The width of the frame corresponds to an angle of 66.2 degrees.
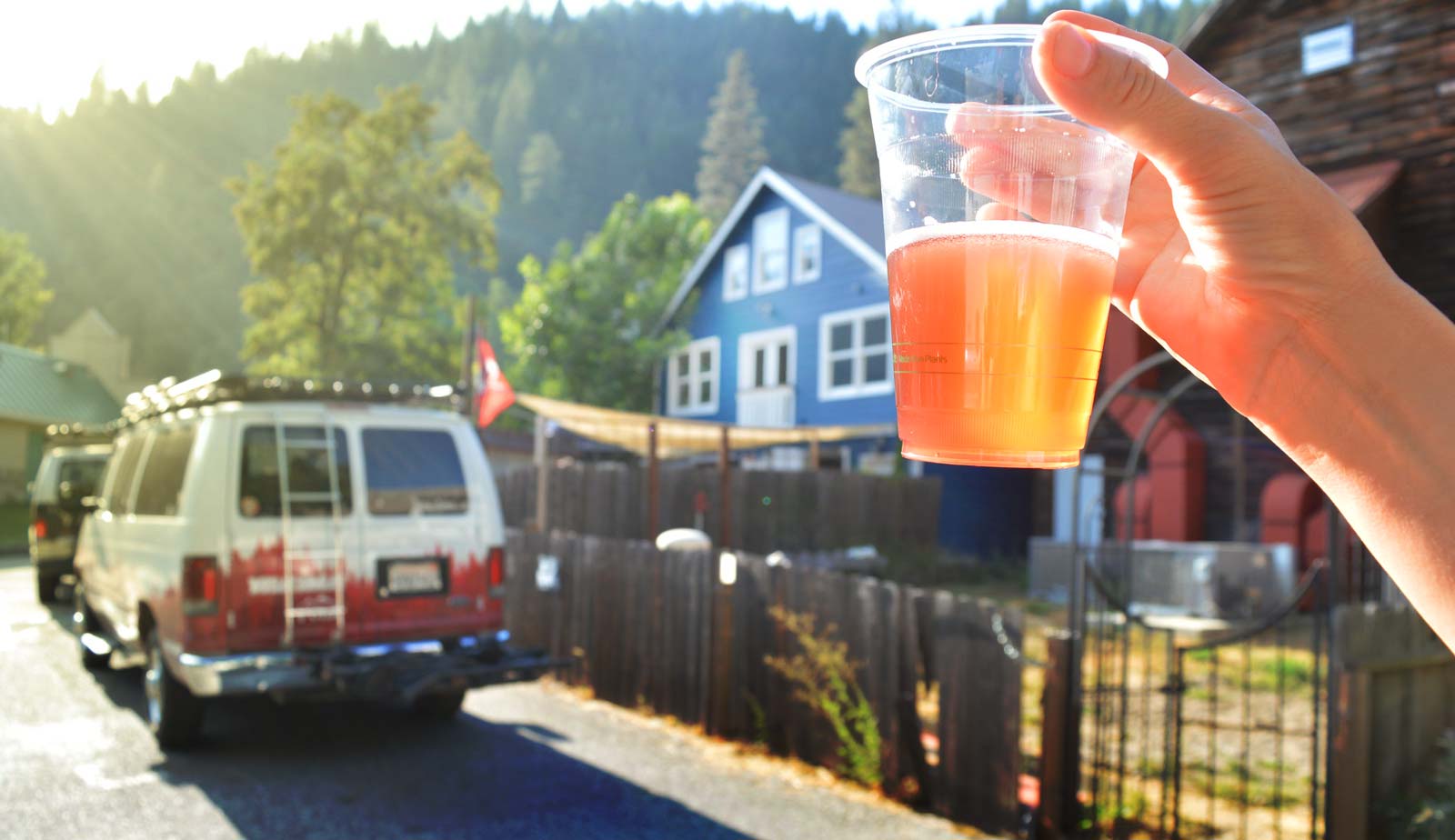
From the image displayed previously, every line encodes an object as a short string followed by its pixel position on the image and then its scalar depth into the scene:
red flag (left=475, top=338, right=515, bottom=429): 12.28
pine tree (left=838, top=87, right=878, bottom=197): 65.00
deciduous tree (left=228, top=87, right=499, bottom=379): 30.05
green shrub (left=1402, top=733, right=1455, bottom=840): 4.13
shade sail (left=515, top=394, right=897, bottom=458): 14.73
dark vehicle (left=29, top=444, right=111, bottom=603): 14.56
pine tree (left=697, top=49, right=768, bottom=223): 77.56
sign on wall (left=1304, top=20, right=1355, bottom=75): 13.05
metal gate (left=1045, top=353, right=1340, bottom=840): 5.47
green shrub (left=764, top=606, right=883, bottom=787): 6.49
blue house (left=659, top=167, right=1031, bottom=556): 22.69
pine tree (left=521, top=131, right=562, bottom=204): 95.38
